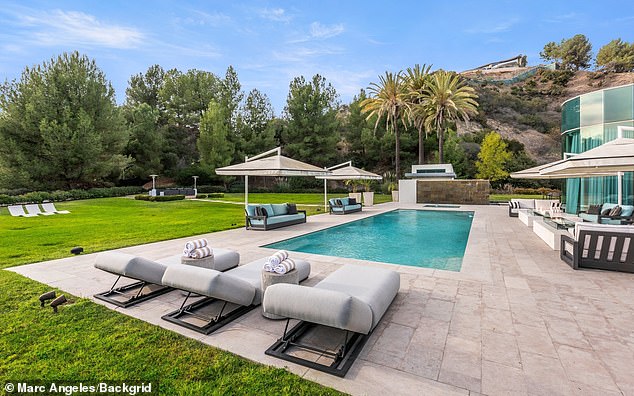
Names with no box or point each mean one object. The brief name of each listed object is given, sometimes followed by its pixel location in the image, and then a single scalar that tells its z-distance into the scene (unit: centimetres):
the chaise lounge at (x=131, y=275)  374
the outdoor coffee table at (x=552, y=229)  658
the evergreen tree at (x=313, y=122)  3409
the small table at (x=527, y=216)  1001
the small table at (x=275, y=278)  340
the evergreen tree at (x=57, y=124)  2173
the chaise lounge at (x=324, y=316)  252
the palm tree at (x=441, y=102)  2262
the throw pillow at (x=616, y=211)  861
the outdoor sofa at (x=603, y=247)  494
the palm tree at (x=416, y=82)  2447
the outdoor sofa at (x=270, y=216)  972
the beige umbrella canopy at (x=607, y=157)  466
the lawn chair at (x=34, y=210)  1346
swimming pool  662
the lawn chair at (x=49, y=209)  1403
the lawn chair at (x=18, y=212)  1301
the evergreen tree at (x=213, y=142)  3306
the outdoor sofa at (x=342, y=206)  1402
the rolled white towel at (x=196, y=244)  415
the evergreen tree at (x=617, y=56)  5028
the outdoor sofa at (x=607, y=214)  786
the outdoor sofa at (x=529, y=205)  1212
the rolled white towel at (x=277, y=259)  346
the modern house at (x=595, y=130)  1180
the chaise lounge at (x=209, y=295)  309
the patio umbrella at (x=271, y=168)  975
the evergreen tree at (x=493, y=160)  2983
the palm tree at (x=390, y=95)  2373
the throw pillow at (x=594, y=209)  1000
